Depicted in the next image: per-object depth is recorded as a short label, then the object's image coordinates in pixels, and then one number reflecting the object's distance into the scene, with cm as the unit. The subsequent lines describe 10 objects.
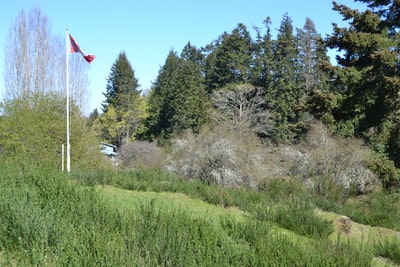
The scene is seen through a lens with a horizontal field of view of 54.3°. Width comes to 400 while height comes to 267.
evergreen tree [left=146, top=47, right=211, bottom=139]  4362
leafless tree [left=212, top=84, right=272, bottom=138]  3875
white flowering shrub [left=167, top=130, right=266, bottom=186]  2380
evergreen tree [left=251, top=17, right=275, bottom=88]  4478
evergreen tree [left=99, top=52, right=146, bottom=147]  5625
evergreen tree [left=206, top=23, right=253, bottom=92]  4716
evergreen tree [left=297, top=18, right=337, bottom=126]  4553
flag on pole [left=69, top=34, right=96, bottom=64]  1747
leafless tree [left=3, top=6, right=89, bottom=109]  3238
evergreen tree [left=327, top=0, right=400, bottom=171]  1886
